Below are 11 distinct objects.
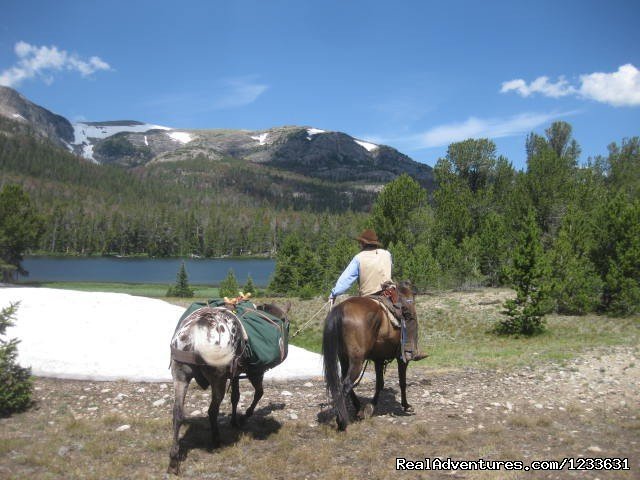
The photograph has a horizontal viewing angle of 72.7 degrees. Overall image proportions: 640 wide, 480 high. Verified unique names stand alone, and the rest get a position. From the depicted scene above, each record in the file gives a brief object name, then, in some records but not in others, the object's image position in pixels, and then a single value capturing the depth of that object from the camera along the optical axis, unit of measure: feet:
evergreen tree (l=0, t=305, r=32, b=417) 22.20
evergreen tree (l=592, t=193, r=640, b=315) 69.51
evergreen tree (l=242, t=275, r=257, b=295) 131.64
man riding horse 24.20
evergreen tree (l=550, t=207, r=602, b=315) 72.79
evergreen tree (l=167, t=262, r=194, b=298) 135.64
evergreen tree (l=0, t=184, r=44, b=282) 127.24
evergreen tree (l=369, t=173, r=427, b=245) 118.73
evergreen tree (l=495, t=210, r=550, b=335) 61.11
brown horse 21.36
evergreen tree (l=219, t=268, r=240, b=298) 122.14
